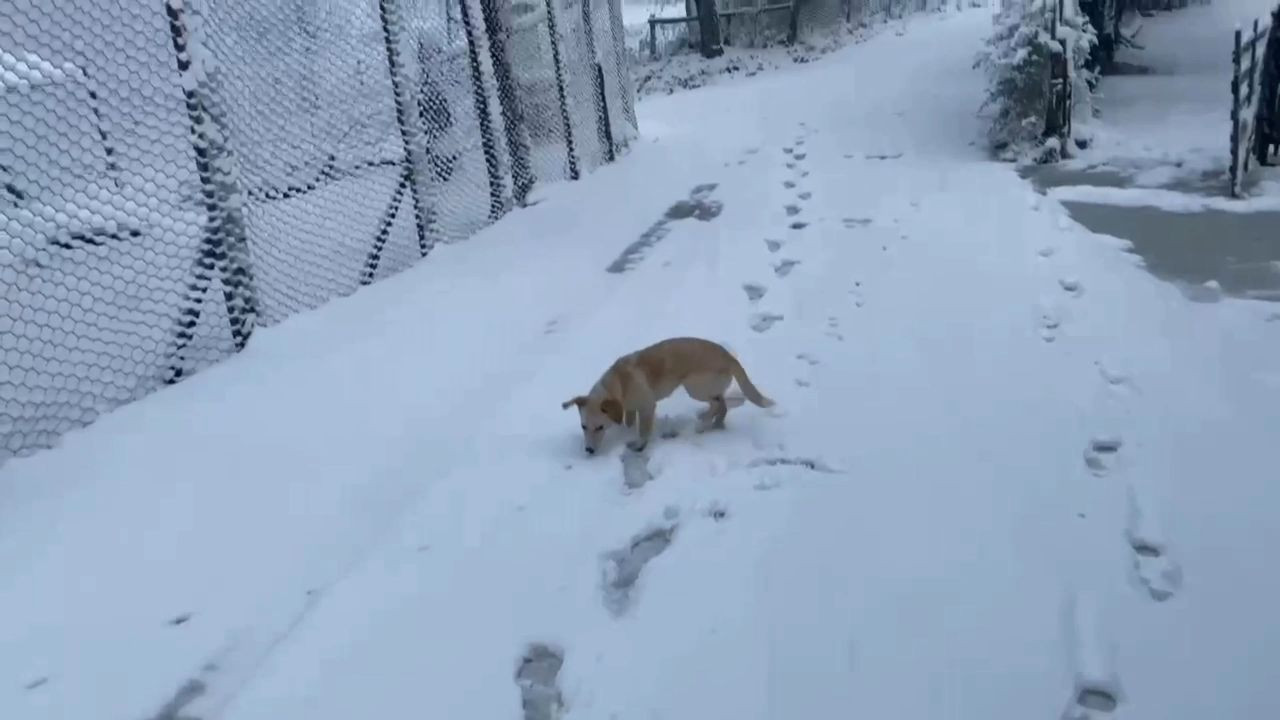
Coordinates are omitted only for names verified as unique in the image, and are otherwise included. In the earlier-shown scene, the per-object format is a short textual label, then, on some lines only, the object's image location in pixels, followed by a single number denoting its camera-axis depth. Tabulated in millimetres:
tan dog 3846
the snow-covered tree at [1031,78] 9039
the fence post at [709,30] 21094
